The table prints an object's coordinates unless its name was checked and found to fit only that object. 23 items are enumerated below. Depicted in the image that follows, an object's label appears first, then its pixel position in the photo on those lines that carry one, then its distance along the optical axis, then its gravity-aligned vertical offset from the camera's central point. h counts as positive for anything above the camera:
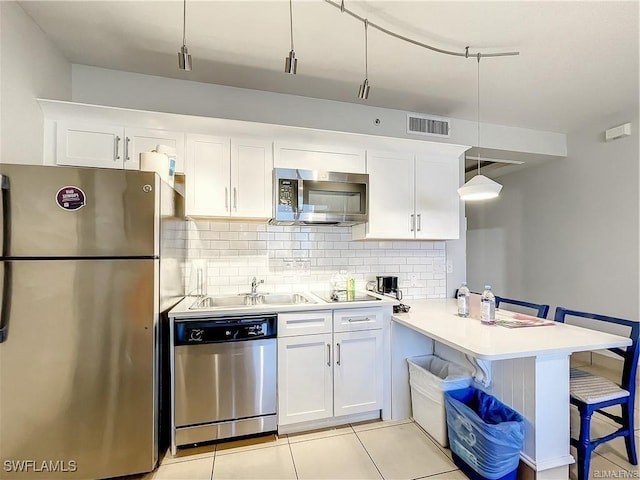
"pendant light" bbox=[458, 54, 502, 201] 1.99 +0.35
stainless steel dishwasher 1.98 -0.90
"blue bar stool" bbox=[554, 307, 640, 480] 1.71 -0.92
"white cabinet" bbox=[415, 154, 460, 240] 2.82 +0.42
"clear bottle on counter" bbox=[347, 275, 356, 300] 2.77 -0.39
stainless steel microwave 2.40 +0.37
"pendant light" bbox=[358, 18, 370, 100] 1.80 +1.38
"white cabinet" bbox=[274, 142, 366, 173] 2.47 +0.71
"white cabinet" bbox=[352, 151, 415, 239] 2.68 +0.43
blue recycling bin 1.58 -1.07
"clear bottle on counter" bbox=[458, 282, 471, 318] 2.26 -0.45
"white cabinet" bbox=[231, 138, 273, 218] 2.38 +0.51
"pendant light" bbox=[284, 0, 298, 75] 1.52 +0.90
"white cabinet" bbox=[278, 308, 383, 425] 2.18 -0.94
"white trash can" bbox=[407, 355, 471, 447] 2.06 -1.03
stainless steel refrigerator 1.59 -0.42
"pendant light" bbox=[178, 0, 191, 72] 1.48 +0.89
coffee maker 2.87 -0.40
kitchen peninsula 1.58 -0.73
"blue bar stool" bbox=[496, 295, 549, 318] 2.32 -0.50
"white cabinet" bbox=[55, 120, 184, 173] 2.11 +0.71
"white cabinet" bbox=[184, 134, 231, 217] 2.29 +0.51
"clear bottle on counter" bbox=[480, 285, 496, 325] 2.03 -0.45
